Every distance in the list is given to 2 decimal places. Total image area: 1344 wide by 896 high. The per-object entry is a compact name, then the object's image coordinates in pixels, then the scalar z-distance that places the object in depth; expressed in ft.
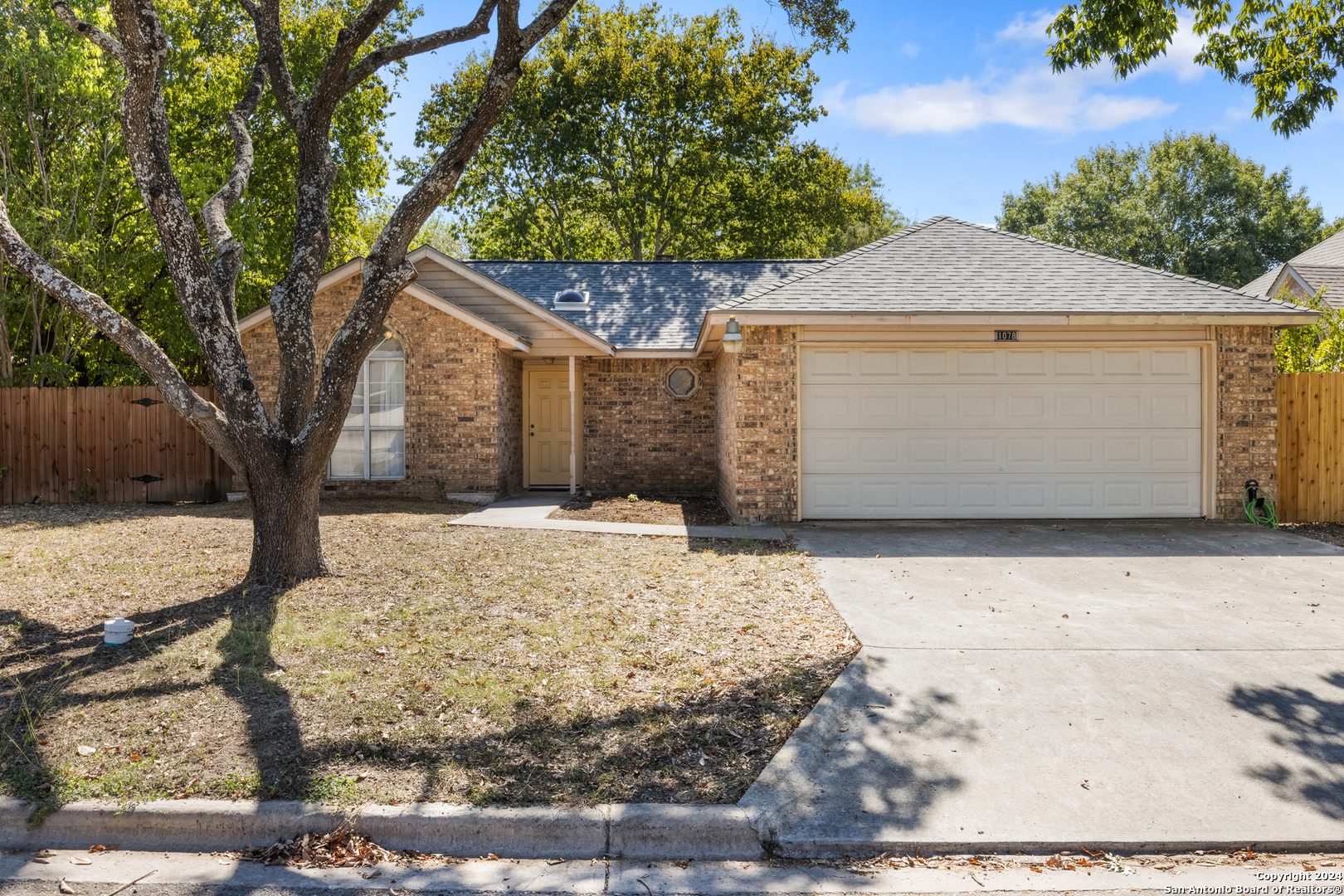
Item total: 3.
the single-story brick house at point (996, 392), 34.68
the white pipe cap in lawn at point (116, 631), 17.54
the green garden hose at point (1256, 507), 34.88
